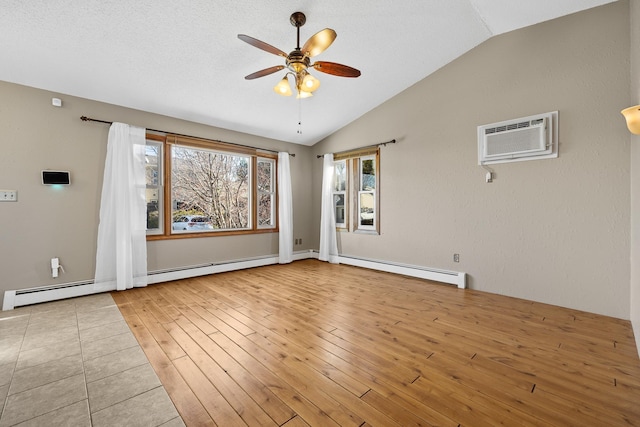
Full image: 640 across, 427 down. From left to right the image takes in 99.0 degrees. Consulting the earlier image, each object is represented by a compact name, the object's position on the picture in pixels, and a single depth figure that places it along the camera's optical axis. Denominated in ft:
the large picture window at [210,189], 14.19
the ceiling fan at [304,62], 7.72
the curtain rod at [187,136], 11.73
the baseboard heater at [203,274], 10.61
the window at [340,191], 18.51
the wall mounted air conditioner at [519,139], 10.36
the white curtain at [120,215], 12.09
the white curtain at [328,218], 18.52
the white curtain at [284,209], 18.31
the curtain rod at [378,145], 15.38
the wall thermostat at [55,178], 10.90
